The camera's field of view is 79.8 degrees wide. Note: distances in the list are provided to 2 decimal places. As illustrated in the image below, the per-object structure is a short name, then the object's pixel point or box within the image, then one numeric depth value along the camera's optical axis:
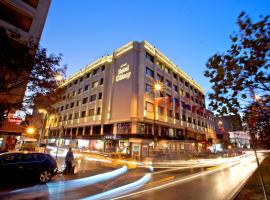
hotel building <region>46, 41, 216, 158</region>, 29.17
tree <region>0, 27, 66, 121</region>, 7.71
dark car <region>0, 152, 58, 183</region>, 8.39
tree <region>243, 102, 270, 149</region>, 5.91
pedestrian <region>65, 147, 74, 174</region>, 12.27
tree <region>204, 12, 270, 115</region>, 4.68
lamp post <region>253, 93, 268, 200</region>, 5.45
